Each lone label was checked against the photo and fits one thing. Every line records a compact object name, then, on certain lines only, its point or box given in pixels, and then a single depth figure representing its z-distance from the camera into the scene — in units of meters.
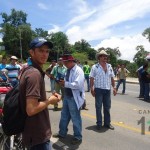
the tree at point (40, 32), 63.19
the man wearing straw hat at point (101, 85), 3.88
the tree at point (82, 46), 67.47
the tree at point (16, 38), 46.82
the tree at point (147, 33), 33.18
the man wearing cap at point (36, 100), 1.62
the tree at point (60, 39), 61.86
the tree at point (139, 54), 29.55
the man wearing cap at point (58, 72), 5.26
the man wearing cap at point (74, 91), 3.26
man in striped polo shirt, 5.13
